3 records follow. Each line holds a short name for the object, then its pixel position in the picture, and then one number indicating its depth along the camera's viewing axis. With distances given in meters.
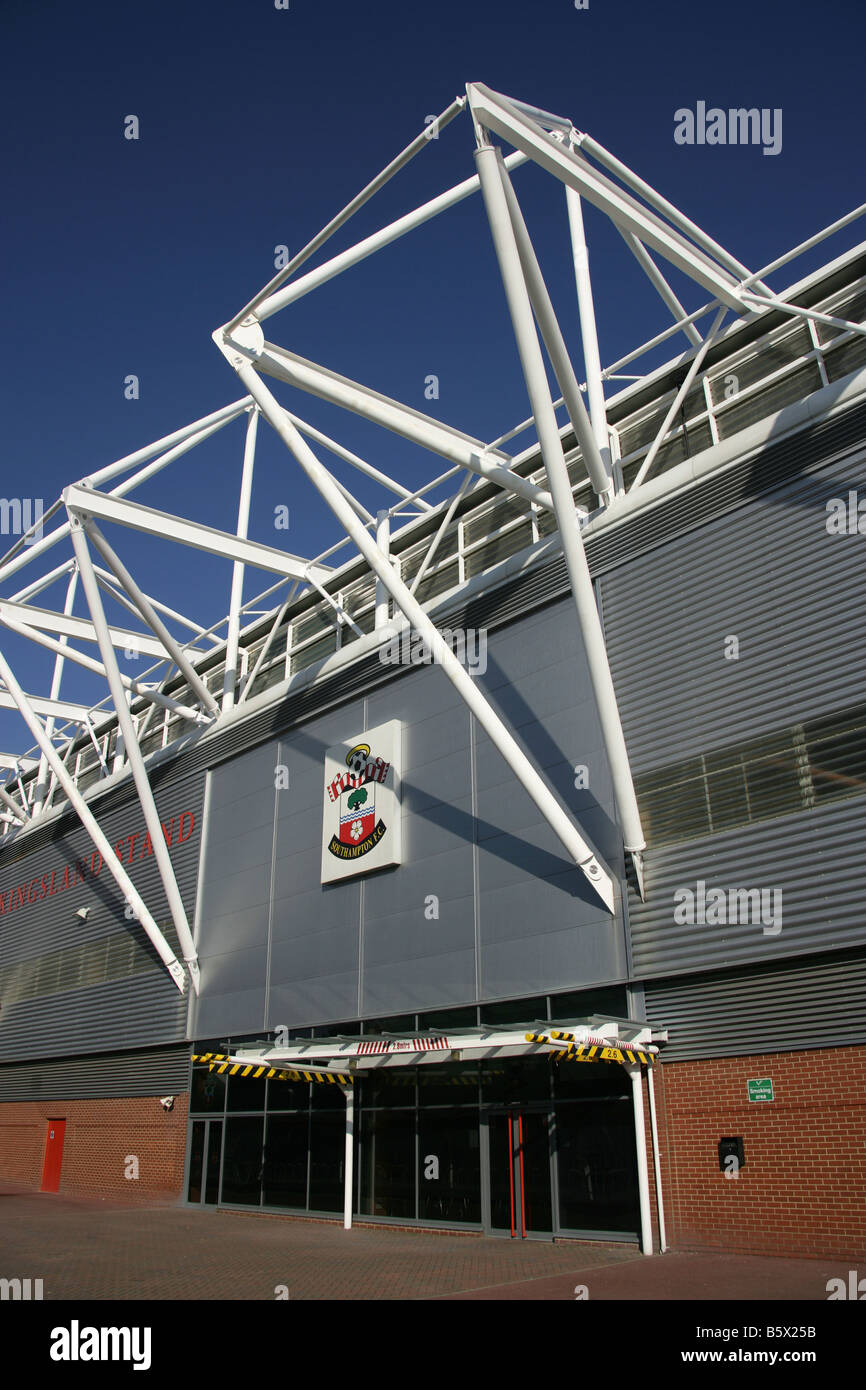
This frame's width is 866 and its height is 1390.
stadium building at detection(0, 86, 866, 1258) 13.27
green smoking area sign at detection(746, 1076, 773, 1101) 12.91
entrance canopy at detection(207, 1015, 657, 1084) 13.31
